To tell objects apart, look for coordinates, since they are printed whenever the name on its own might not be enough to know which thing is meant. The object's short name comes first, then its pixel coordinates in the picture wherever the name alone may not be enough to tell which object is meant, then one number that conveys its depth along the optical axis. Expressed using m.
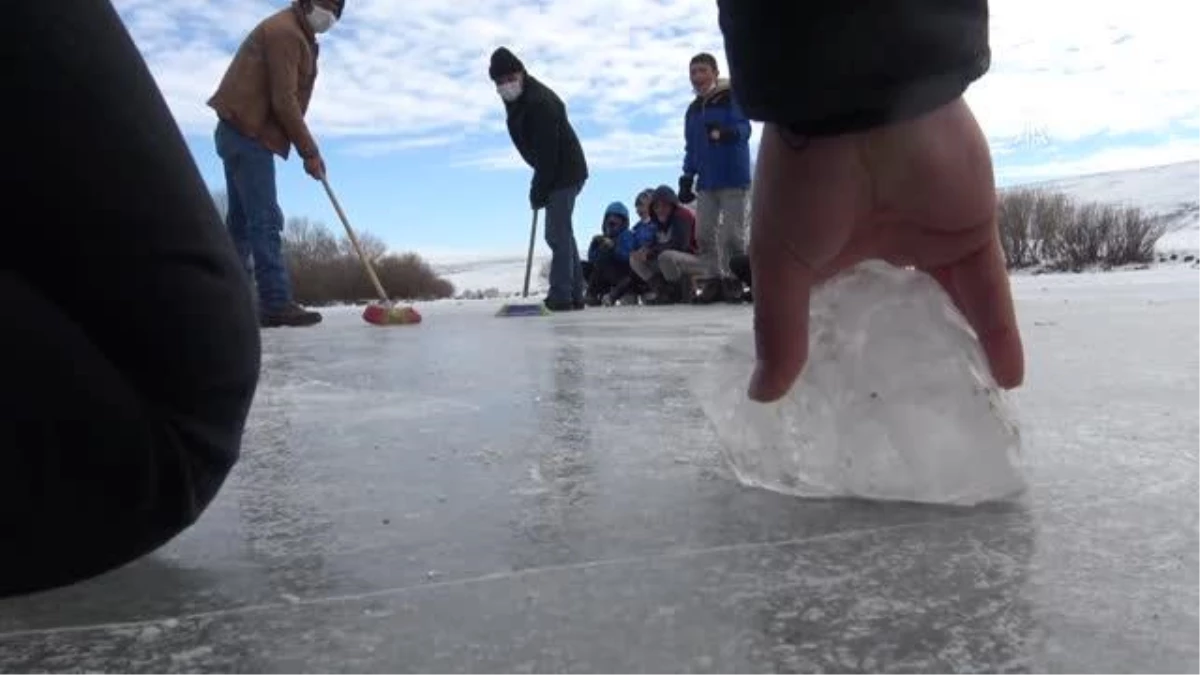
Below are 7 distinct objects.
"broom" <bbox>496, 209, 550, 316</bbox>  5.53
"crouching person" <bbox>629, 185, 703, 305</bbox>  6.61
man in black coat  5.81
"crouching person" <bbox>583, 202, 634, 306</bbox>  7.44
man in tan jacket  4.21
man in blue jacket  5.56
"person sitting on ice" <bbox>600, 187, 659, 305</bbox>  7.11
